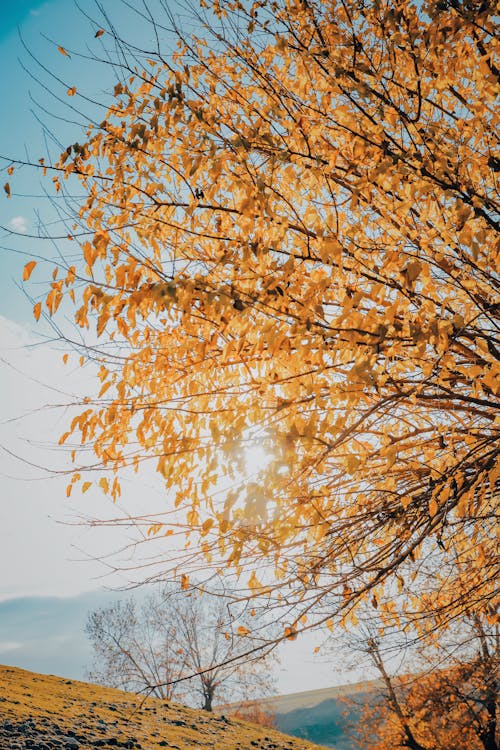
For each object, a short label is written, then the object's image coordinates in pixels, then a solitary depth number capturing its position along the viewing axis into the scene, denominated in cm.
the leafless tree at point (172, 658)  2681
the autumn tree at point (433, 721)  1484
